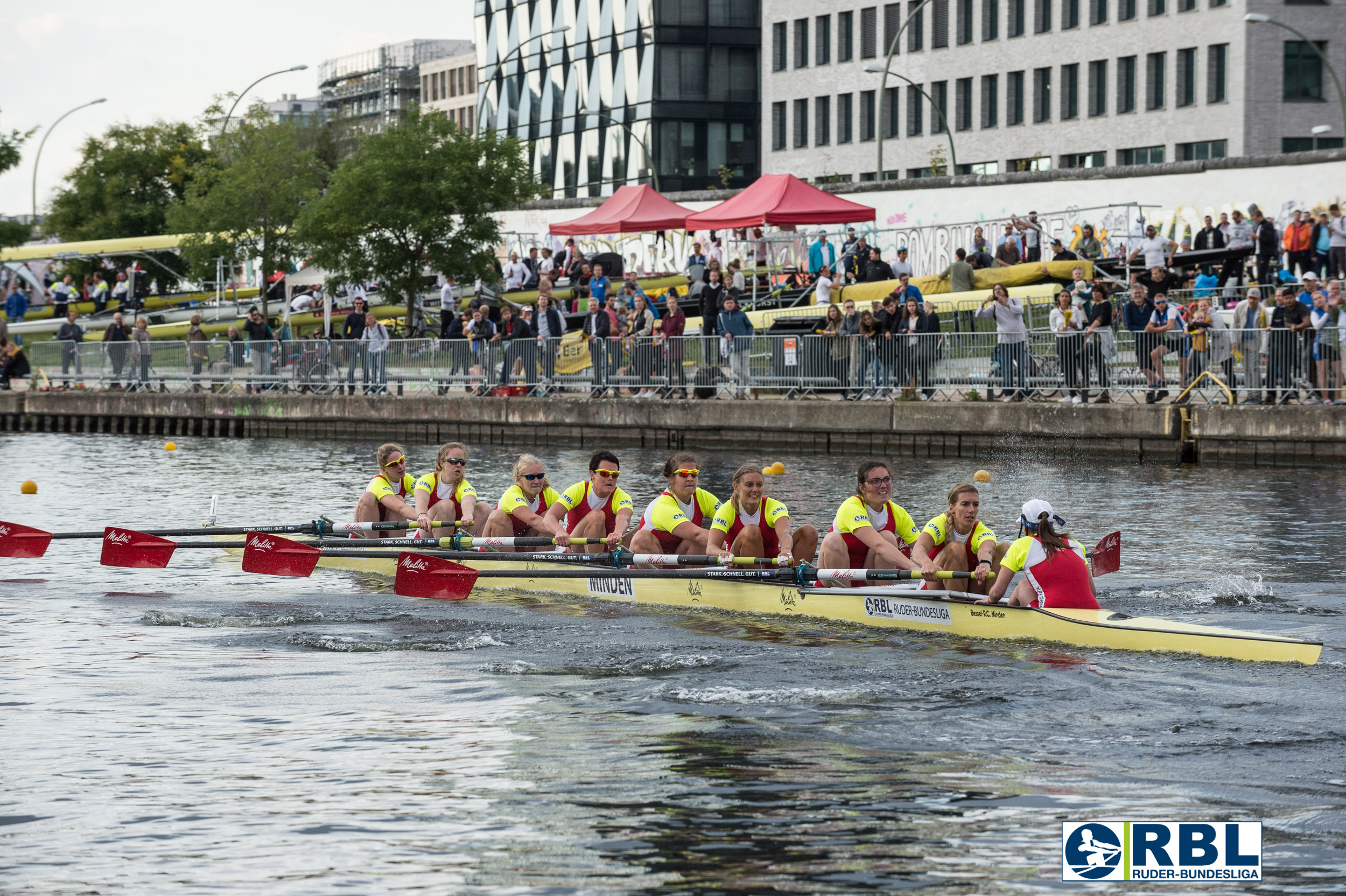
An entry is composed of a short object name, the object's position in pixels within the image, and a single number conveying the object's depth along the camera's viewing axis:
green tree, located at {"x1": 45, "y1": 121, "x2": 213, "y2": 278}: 84.25
